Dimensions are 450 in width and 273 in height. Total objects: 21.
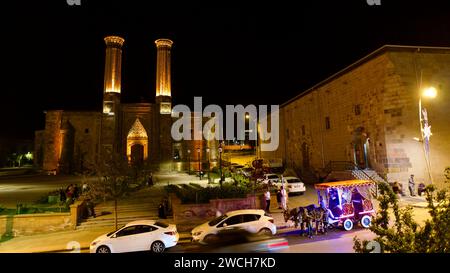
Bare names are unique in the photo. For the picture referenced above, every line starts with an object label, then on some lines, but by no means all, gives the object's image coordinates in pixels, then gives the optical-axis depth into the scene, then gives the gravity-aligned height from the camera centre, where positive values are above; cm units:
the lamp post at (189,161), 3540 +25
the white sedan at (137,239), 945 -263
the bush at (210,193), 1443 -167
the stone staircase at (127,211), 1391 -263
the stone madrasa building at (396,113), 1916 +347
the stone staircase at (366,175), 1967 -110
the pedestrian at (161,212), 1437 -254
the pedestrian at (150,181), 2375 -150
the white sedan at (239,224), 1000 -233
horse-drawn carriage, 1116 -184
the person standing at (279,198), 1580 -213
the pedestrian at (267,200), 1472 -206
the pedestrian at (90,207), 1461 -229
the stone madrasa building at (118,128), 3981 +558
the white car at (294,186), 1930 -175
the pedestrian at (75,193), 1696 -170
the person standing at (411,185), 1803 -176
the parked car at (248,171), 2785 -99
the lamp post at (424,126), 1859 +229
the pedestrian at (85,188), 1680 -138
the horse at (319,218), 1070 -229
